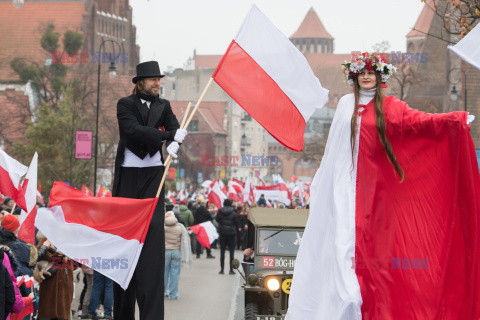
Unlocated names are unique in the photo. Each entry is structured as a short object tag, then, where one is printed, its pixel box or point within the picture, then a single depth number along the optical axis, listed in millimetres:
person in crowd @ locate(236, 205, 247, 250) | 34747
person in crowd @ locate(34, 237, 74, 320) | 12375
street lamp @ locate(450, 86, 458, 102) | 45497
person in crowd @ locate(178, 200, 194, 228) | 29281
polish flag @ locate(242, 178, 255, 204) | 42781
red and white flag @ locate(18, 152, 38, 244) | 11602
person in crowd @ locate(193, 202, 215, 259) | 31536
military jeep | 12711
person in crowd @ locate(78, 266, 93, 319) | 14820
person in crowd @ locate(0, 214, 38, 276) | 9945
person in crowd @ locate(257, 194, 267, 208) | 38031
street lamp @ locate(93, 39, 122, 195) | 35859
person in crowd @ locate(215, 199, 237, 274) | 25656
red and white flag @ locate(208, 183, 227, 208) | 38781
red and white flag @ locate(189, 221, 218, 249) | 26359
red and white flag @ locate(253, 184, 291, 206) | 43266
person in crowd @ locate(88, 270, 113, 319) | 14609
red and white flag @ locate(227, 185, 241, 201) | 43312
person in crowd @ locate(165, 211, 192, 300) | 18859
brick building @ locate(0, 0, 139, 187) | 69375
